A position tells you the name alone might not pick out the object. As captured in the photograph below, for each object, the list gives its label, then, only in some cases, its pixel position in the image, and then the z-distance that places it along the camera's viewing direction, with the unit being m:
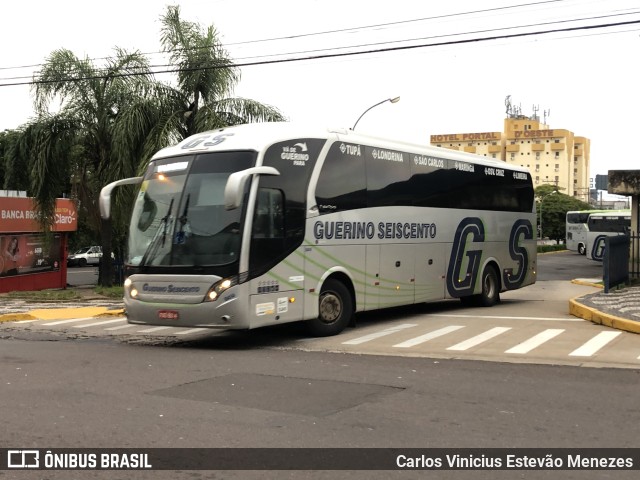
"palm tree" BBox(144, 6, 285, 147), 22.50
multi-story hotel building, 174.88
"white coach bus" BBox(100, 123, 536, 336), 11.37
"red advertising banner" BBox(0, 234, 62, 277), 28.48
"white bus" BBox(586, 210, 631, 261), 53.53
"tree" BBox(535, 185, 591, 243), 92.75
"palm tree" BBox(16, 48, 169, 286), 23.06
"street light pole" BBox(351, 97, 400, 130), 30.02
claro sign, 28.30
